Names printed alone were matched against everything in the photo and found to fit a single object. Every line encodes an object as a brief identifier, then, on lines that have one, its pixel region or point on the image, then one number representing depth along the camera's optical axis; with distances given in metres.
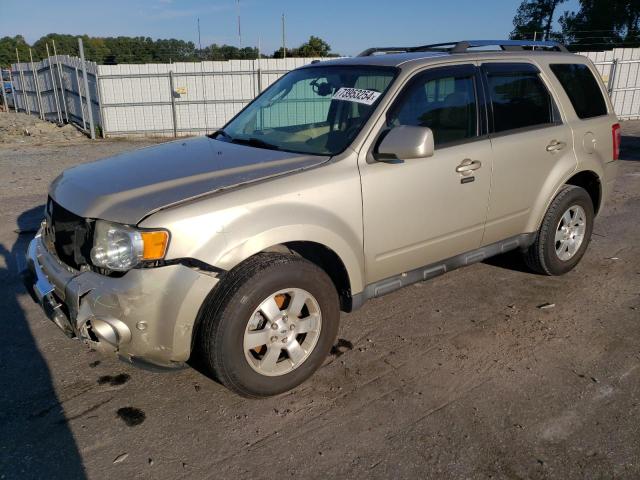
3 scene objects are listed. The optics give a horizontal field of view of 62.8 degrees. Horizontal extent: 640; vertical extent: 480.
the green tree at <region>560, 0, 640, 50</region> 41.66
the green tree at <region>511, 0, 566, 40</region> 52.06
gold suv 2.64
